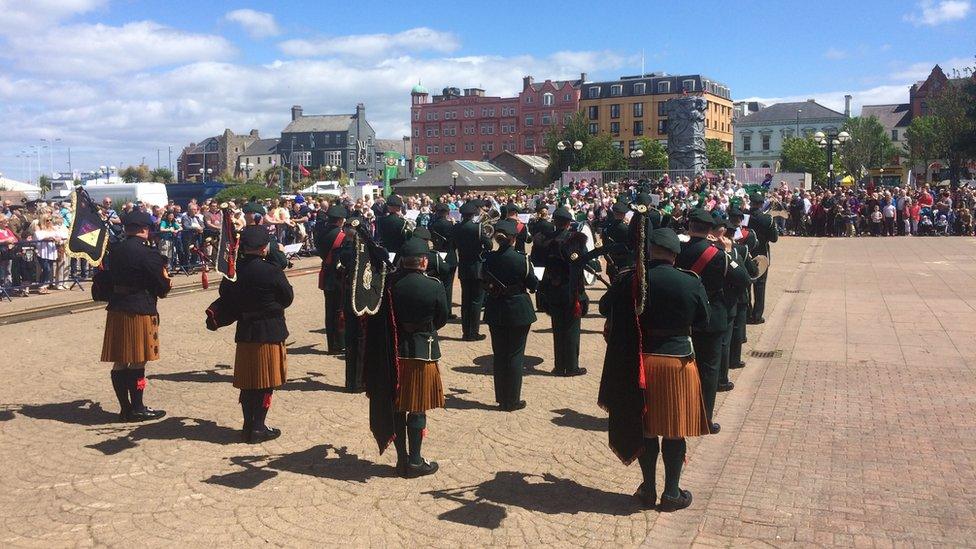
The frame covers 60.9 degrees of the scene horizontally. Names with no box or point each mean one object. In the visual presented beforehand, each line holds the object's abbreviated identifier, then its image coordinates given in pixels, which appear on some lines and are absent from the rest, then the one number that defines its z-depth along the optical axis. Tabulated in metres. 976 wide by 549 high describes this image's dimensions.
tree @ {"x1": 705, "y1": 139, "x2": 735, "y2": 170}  89.31
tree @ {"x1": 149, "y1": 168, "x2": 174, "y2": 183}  99.68
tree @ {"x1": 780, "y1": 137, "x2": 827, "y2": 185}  86.25
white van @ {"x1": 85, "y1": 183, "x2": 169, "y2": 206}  39.97
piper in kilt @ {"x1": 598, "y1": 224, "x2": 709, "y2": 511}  5.80
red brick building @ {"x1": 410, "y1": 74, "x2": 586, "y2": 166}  116.62
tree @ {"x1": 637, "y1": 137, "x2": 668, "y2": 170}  83.00
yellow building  105.69
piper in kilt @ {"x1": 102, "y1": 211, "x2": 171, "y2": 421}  8.02
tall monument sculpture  46.22
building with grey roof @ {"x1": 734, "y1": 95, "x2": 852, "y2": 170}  107.81
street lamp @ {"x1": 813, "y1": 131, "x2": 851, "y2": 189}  35.50
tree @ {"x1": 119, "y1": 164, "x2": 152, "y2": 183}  92.54
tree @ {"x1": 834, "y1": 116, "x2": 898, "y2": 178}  86.50
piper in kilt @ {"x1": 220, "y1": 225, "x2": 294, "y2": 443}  7.38
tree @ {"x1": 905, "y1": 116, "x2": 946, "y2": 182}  71.69
